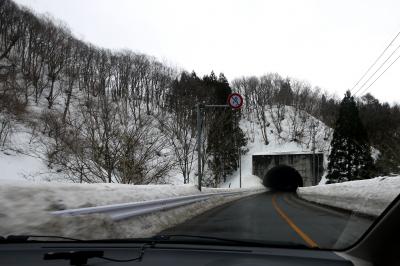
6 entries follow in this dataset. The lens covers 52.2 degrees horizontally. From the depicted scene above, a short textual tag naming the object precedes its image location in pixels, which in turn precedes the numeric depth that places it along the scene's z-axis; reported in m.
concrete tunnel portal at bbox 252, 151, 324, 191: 64.38
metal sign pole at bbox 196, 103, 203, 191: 21.44
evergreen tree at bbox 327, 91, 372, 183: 32.50
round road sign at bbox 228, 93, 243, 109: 19.37
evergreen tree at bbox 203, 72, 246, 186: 41.05
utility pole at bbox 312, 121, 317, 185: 63.17
